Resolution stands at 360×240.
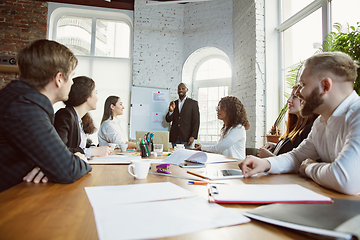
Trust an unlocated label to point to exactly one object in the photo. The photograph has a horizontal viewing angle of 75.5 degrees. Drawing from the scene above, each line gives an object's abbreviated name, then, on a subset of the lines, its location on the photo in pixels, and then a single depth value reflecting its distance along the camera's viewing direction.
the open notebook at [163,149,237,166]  1.48
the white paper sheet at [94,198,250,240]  0.44
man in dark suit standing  4.75
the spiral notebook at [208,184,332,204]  0.63
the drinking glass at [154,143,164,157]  2.00
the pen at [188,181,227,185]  0.87
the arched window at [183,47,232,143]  5.48
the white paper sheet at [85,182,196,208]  0.65
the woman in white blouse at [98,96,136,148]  2.81
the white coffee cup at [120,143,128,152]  2.30
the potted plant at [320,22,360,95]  2.09
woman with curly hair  2.67
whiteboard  5.27
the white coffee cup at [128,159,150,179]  0.96
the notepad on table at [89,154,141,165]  1.43
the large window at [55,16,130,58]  5.68
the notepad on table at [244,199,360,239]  0.40
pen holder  1.90
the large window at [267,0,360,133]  2.90
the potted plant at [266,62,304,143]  3.44
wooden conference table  0.45
